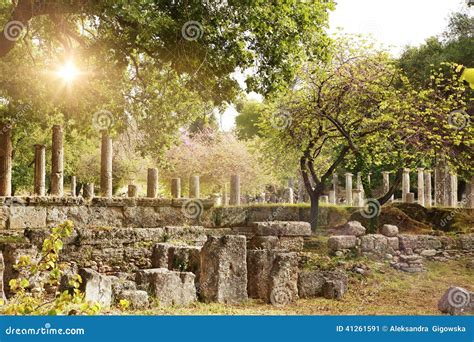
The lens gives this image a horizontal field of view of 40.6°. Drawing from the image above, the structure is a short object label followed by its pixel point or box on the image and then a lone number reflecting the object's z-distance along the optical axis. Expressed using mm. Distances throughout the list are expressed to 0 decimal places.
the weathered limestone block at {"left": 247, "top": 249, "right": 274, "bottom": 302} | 12391
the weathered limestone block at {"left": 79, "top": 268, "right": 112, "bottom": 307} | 10086
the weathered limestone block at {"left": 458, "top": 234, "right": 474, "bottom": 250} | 17781
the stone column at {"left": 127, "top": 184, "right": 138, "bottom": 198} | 23094
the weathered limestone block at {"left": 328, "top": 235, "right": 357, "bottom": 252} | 16953
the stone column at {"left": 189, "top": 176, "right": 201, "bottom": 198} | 23622
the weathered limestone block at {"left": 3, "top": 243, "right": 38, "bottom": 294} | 12977
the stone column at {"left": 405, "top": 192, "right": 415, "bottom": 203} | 29391
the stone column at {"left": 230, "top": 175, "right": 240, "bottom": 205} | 24453
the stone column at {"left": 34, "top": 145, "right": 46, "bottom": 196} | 22594
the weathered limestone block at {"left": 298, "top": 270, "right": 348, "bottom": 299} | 12828
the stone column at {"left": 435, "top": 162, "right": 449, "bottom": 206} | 25703
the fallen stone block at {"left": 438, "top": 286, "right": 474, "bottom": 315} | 10578
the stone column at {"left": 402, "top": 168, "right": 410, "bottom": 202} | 30686
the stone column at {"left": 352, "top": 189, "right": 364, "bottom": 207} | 29172
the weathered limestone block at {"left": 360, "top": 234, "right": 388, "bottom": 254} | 17094
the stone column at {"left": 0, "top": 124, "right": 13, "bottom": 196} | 22828
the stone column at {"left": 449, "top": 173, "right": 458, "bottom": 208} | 28994
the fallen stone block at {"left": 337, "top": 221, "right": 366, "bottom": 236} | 17688
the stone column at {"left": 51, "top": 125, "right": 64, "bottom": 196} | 20922
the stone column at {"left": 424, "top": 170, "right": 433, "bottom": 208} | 31031
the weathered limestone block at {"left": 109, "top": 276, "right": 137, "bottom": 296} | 10794
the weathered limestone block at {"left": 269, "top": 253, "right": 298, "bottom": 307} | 11984
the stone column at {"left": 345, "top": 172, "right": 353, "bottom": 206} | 32016
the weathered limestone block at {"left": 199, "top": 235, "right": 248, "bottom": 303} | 11555
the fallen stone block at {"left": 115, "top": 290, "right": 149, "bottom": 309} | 10219
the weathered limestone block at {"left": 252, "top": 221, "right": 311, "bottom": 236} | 16297
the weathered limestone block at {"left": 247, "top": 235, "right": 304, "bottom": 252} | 15984
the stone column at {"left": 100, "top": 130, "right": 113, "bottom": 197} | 21812
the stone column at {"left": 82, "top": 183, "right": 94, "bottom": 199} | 23214
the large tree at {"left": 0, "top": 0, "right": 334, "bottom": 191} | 13797
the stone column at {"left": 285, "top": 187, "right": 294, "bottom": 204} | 30684
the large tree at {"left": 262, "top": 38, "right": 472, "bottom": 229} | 20125
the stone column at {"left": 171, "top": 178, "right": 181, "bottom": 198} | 23609
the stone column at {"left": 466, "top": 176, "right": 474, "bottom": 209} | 27012
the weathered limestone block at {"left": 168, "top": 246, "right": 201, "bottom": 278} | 12922
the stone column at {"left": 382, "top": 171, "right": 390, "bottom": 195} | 30112
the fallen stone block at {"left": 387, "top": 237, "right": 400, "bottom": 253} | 17312
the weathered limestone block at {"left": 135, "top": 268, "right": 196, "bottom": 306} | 10914
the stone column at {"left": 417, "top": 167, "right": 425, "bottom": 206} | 29353
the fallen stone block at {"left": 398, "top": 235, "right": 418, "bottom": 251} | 17547
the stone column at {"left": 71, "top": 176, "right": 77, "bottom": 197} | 31548
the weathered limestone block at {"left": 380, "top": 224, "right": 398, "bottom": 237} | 17719
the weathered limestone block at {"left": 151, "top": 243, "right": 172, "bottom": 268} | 13508
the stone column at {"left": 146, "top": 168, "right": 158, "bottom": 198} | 22125
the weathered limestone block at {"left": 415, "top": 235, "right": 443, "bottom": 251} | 17641
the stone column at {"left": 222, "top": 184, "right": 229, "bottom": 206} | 32669
